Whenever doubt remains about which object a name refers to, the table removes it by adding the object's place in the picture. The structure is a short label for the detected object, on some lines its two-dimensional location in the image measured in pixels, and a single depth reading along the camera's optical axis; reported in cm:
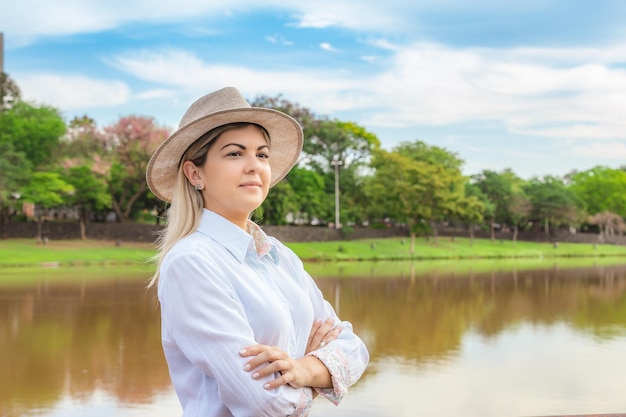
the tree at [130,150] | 3316
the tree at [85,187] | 3122
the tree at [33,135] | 3412
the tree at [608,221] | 5341
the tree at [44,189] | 2964
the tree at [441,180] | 3769
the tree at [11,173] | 2958
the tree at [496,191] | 4694
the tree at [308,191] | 3844
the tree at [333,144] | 4072
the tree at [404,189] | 3759
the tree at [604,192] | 5534
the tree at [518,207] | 4659
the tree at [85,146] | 3422
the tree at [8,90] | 4484
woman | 180
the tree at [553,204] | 4788
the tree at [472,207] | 3878
